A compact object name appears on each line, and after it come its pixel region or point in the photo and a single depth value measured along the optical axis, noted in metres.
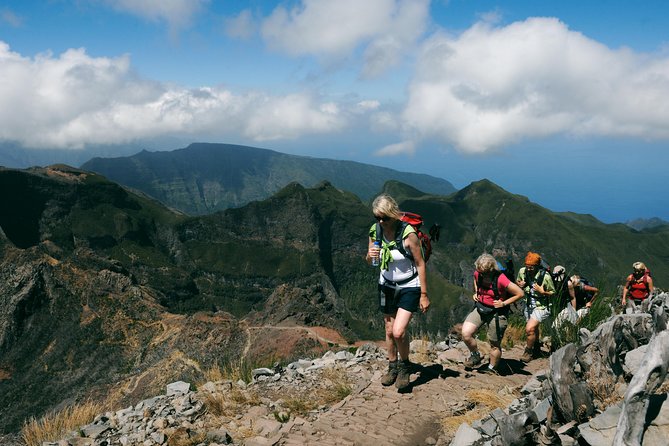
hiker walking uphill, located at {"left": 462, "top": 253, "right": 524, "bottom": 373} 8.66
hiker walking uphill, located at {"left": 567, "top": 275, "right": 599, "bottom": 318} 11.21
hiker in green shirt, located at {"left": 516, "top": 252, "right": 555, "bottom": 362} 10.04
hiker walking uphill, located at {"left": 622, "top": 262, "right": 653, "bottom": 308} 13.73
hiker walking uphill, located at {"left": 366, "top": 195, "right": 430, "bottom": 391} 7.28
